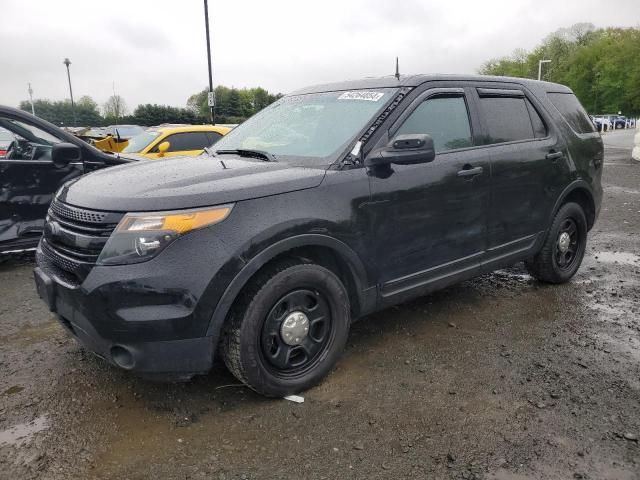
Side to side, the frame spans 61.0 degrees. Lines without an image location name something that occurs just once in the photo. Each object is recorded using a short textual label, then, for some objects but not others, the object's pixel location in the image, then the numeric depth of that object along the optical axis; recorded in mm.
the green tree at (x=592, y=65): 58906
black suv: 2670
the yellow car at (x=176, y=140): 9602
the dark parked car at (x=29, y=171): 5449
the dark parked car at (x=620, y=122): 54375
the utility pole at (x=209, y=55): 20812
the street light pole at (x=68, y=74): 45625
